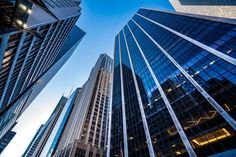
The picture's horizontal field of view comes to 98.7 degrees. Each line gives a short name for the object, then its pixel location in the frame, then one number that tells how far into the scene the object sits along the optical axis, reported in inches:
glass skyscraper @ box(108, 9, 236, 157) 776.3
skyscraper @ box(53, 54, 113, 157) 1820.2
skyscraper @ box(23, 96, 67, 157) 3508.5
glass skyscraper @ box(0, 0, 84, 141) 352.4
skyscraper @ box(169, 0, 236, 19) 1923.3
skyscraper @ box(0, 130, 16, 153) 3499.6
